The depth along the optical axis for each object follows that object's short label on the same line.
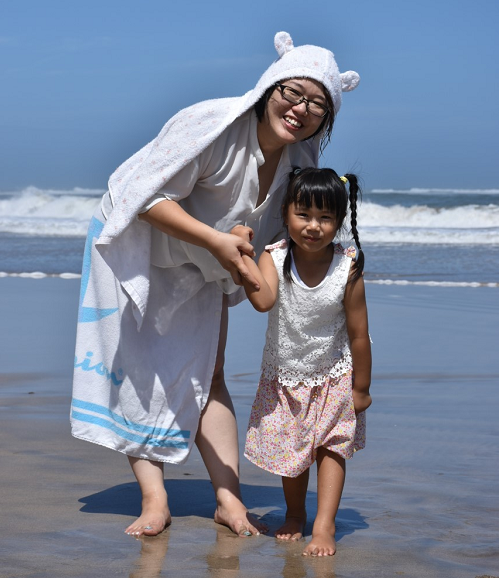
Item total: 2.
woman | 2.78
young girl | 2.76
